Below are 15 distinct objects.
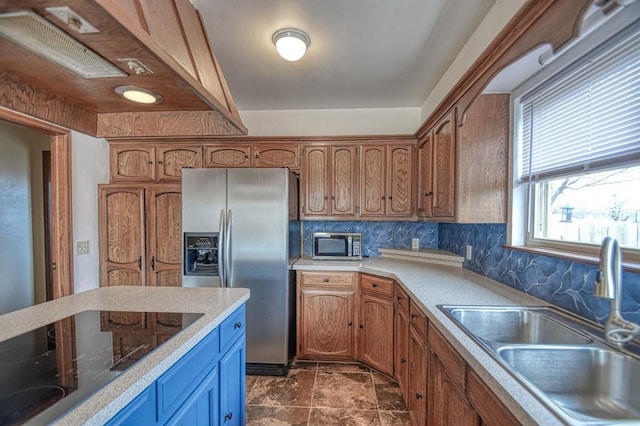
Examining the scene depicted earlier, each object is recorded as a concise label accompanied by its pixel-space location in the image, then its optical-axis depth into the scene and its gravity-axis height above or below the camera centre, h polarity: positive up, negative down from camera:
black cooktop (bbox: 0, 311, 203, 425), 0.66 -0.46
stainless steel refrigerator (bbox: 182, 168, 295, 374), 2.37 -0.22
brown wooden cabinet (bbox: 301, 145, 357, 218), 2.85 +0.27
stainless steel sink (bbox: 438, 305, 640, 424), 0.89 -0.55
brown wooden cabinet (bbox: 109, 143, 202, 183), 2.79 +0.45
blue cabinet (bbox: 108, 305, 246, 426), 0.84 -0.69
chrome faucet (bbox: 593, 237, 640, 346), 0.94 -0.26
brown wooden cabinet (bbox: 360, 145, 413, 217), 2.81 +0.27
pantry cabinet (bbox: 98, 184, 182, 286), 2.62 -0.25
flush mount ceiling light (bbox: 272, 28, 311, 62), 1.80 +1.07
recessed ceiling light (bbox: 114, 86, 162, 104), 1.23 +0.51
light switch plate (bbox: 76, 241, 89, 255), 2.46 -0.36
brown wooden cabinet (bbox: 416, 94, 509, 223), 1.80 +0.30
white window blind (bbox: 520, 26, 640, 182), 1.09 +0.42
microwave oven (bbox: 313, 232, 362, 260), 2.79 -0.39
